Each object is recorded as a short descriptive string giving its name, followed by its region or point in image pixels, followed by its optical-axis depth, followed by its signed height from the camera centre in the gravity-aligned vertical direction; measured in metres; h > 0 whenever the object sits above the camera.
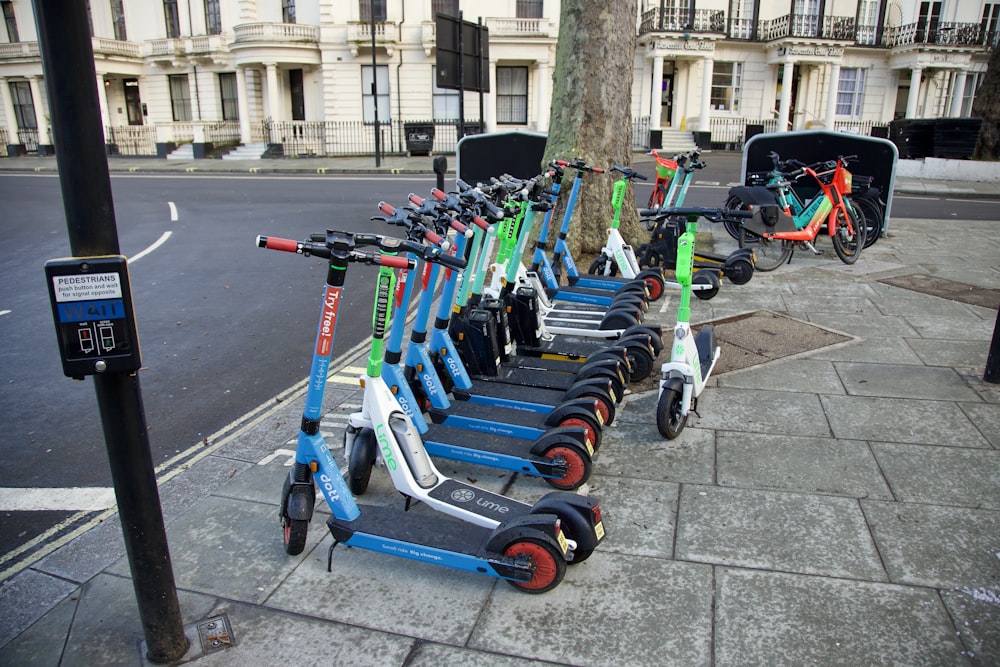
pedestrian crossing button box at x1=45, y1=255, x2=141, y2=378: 2.40 -0.65
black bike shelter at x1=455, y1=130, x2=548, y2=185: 11.11 -0.54
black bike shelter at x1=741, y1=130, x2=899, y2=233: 10.19 -0.43
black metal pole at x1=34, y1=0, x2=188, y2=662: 2.32 -0.42
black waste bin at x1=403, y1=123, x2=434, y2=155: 29.84 -0.77
